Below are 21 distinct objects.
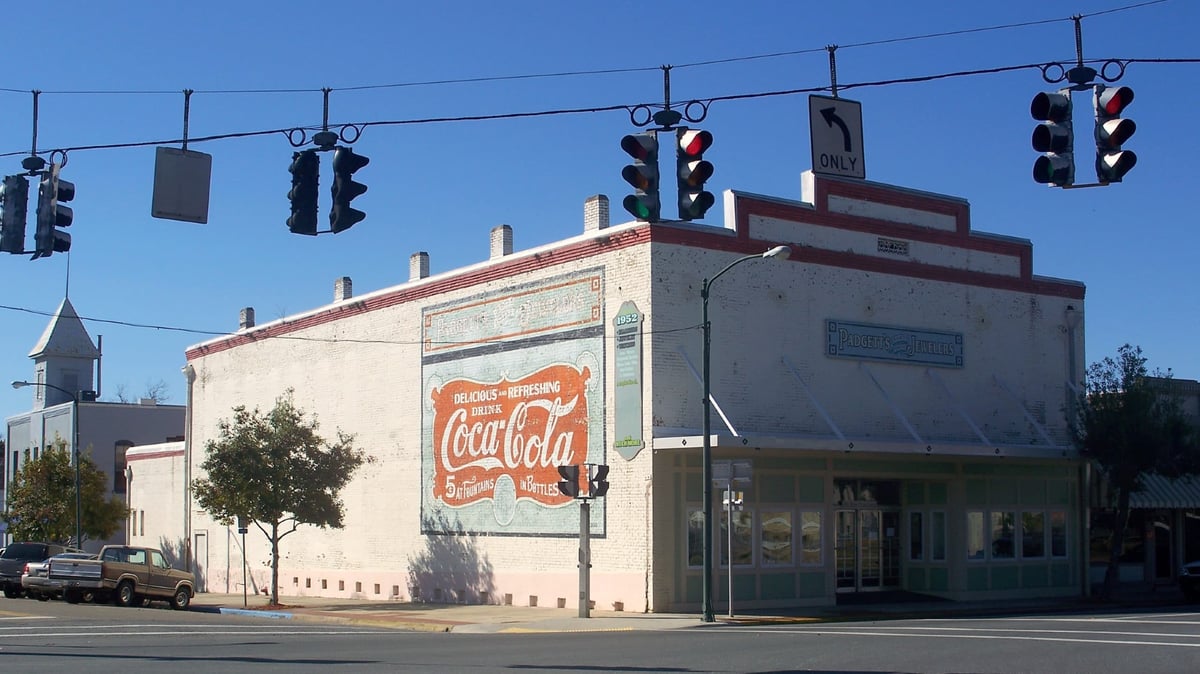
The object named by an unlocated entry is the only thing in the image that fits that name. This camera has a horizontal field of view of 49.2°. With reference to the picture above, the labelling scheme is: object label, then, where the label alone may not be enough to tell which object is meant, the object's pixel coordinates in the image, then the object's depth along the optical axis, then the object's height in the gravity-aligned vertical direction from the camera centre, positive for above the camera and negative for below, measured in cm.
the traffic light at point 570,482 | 2612 -2
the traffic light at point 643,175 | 1466 +345
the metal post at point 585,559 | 2633 -157
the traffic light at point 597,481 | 2614 +0
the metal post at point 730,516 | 2530 -71
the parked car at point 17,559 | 3891 -237
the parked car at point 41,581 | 3519 -272
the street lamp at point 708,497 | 2489 -31
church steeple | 6656 +636
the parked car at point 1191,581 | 3228 -247
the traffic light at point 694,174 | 1453 +341
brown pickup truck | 3412 -255
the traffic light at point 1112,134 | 1368 +364
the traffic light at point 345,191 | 1570 +349
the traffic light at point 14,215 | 1705 +346
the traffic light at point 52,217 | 1703 +345
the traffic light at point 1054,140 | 1391 +362
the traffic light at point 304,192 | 1591 +353
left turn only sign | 1662 +442
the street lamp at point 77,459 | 4932 +84
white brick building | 2755 +166
